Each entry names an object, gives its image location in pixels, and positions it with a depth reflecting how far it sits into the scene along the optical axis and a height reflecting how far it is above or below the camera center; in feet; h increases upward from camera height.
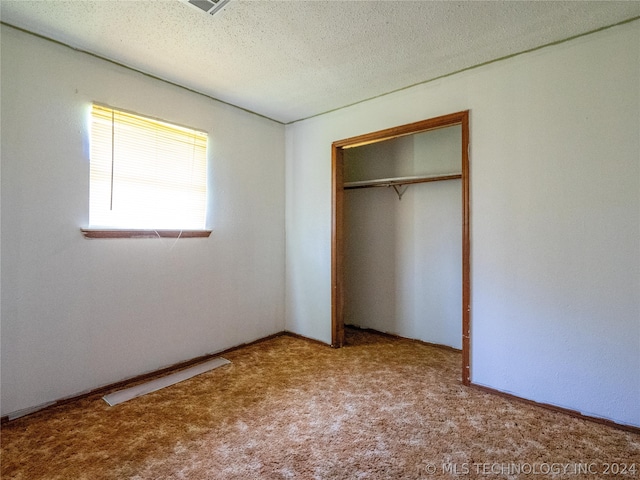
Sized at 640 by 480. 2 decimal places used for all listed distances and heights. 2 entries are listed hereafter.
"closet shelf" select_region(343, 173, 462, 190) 10.42 +2.38
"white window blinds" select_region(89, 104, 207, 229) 7.70 +1.98
